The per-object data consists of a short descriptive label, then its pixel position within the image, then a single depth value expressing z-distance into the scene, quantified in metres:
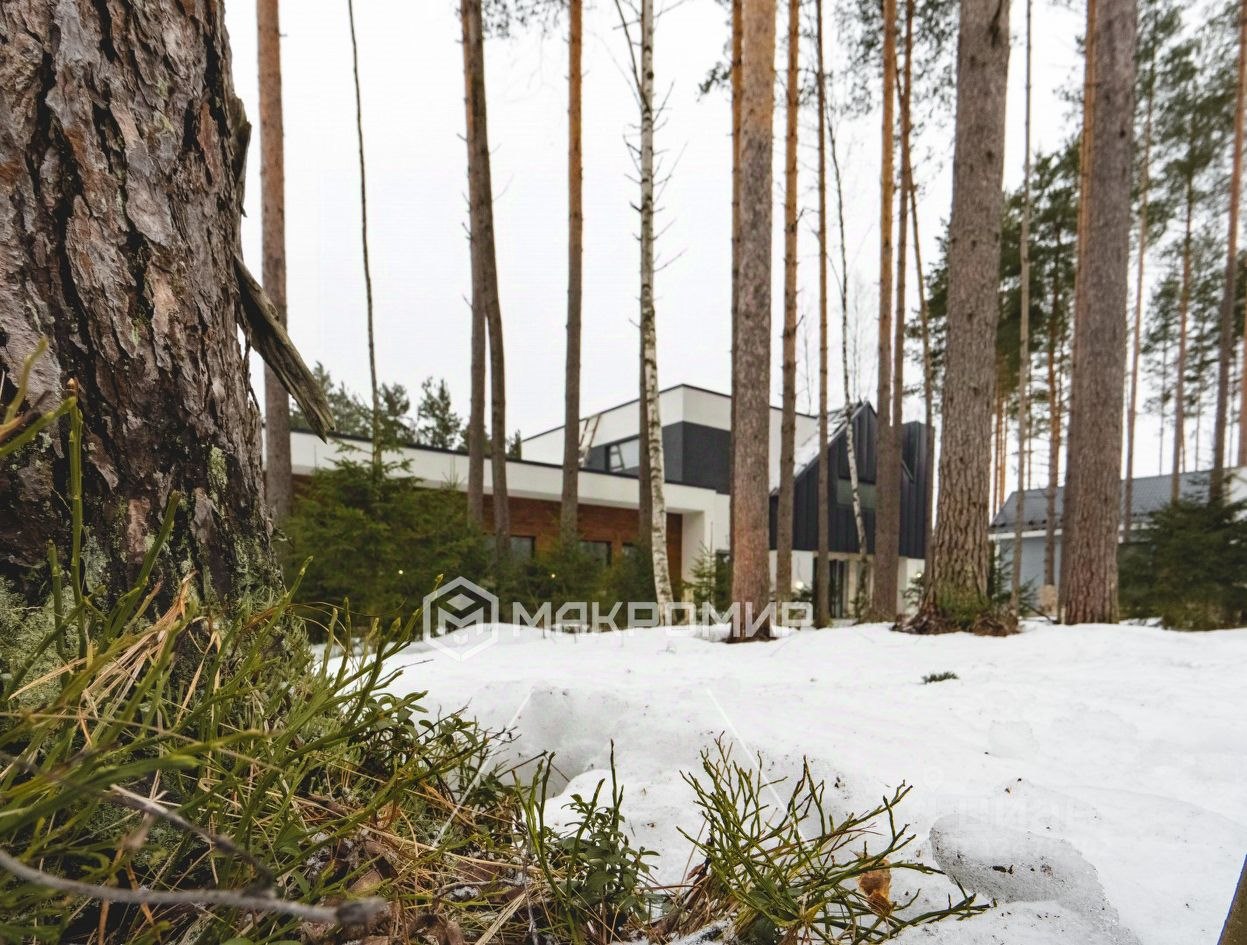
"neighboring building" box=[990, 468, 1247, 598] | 26.34
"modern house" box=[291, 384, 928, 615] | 14.89
